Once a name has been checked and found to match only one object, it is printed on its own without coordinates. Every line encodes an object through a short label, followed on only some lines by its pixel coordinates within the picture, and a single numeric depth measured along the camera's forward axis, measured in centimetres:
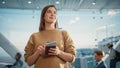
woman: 150
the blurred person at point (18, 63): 756
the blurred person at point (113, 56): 716
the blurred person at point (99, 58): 432
